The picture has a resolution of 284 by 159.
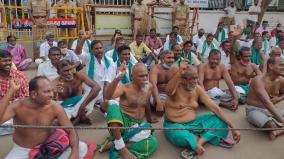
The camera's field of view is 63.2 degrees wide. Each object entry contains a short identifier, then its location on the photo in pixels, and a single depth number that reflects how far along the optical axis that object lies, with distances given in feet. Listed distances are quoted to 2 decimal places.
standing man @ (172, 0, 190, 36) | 26.47
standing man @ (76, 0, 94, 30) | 23.23
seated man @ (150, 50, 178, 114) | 11.50
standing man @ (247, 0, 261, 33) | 28.44
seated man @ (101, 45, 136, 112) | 11.74
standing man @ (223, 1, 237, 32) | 29.26
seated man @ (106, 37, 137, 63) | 12.88
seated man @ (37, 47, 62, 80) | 11.33
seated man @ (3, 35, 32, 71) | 17.89
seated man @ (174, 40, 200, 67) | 15.71
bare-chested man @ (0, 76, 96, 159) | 7.23
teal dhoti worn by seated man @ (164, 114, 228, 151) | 8.80
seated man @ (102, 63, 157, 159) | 8.19
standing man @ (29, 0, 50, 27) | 20.32
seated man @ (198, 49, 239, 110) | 12.01
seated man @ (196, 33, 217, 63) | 18.78
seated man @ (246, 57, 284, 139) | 9.45
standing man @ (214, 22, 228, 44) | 22.35
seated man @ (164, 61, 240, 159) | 8.94
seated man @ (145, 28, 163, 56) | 20.02
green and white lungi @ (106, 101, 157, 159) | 8.33
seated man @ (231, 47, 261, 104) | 12.90
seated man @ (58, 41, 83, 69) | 13.27
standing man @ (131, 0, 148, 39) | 25.48
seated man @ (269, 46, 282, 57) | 15.06
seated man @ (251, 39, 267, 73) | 16.83
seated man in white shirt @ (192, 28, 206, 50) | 19.75
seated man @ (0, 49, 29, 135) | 9.42
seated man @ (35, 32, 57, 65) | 17.97
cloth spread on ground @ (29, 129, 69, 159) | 7.48
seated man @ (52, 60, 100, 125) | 9.93
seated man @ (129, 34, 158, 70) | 17.55
